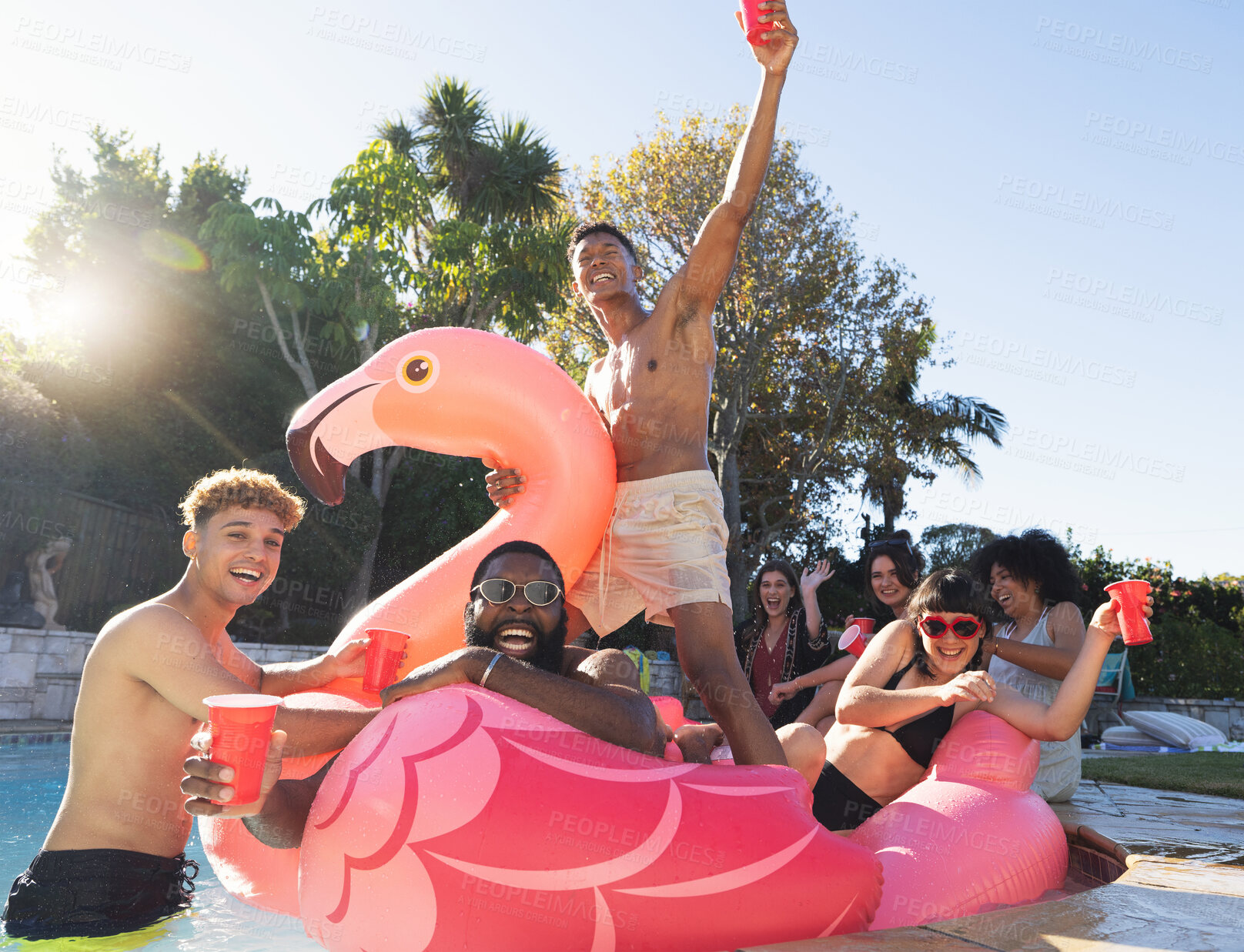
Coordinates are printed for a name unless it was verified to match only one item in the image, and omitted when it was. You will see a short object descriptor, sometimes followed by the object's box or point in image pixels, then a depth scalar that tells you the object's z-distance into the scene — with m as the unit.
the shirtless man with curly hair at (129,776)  2.57
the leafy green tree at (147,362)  13.84
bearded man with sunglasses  2.17
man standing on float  3.37
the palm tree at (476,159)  16.61
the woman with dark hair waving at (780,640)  5.86
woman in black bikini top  3.05
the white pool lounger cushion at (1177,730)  12.23
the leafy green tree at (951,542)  20.62
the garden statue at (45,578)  10.77
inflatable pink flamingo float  1.95
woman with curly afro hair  4.43
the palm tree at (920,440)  17.95
